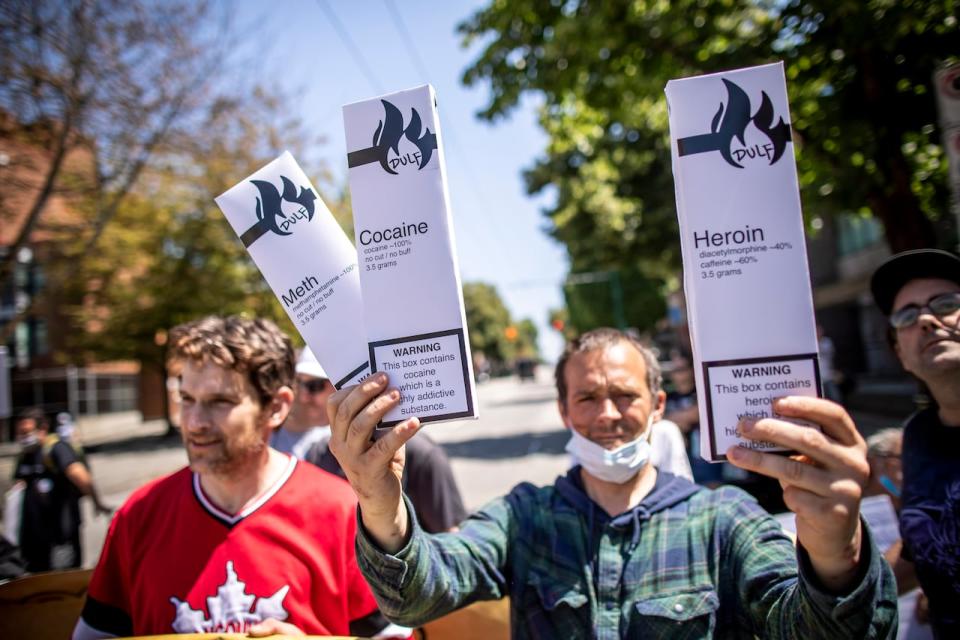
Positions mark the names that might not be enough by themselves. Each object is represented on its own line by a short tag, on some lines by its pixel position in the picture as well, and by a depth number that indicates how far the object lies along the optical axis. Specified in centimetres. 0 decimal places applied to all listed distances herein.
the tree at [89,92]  812
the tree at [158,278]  1998
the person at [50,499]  493
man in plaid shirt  103
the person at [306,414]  364
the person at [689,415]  404
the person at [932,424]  172
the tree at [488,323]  7919
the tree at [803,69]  410
